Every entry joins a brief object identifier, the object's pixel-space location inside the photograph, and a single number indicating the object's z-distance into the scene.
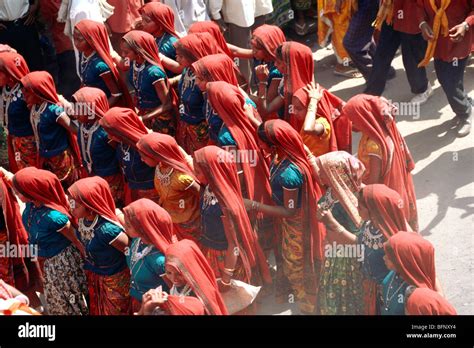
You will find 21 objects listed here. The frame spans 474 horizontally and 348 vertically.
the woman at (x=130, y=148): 6.87
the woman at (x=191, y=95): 7.56
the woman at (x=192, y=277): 5.28
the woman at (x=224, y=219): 6.15
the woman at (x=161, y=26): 8.32
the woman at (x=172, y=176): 6.40
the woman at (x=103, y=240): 6.11
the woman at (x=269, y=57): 7.54
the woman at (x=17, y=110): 7.73
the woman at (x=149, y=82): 7.81
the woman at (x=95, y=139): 7.20
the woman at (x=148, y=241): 5.69
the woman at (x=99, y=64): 8.03
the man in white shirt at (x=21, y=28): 9.48
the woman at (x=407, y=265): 5.04
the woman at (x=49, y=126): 7.52
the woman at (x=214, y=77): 7.08
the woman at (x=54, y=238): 6.33
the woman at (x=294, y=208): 6.28
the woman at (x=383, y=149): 6.29
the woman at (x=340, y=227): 5.83
